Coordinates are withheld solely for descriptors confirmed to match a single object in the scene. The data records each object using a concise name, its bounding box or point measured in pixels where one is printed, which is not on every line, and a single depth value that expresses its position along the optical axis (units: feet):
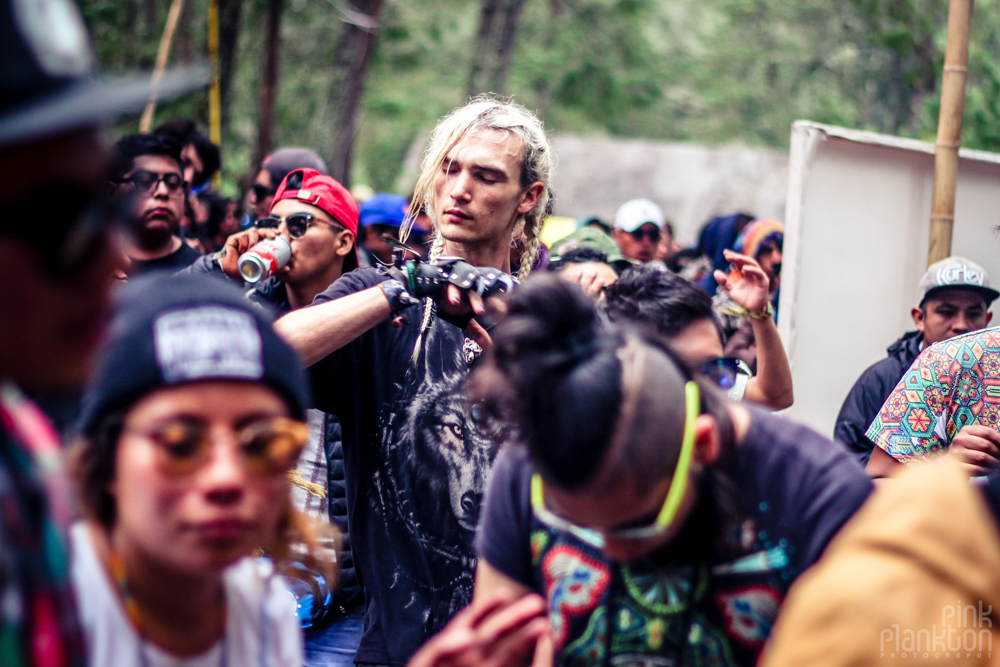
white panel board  18.02
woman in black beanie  5.16
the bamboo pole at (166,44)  27.11
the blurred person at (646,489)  5.58
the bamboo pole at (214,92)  31.89
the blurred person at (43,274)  3.64
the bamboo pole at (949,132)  16.78
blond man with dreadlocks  9.24
